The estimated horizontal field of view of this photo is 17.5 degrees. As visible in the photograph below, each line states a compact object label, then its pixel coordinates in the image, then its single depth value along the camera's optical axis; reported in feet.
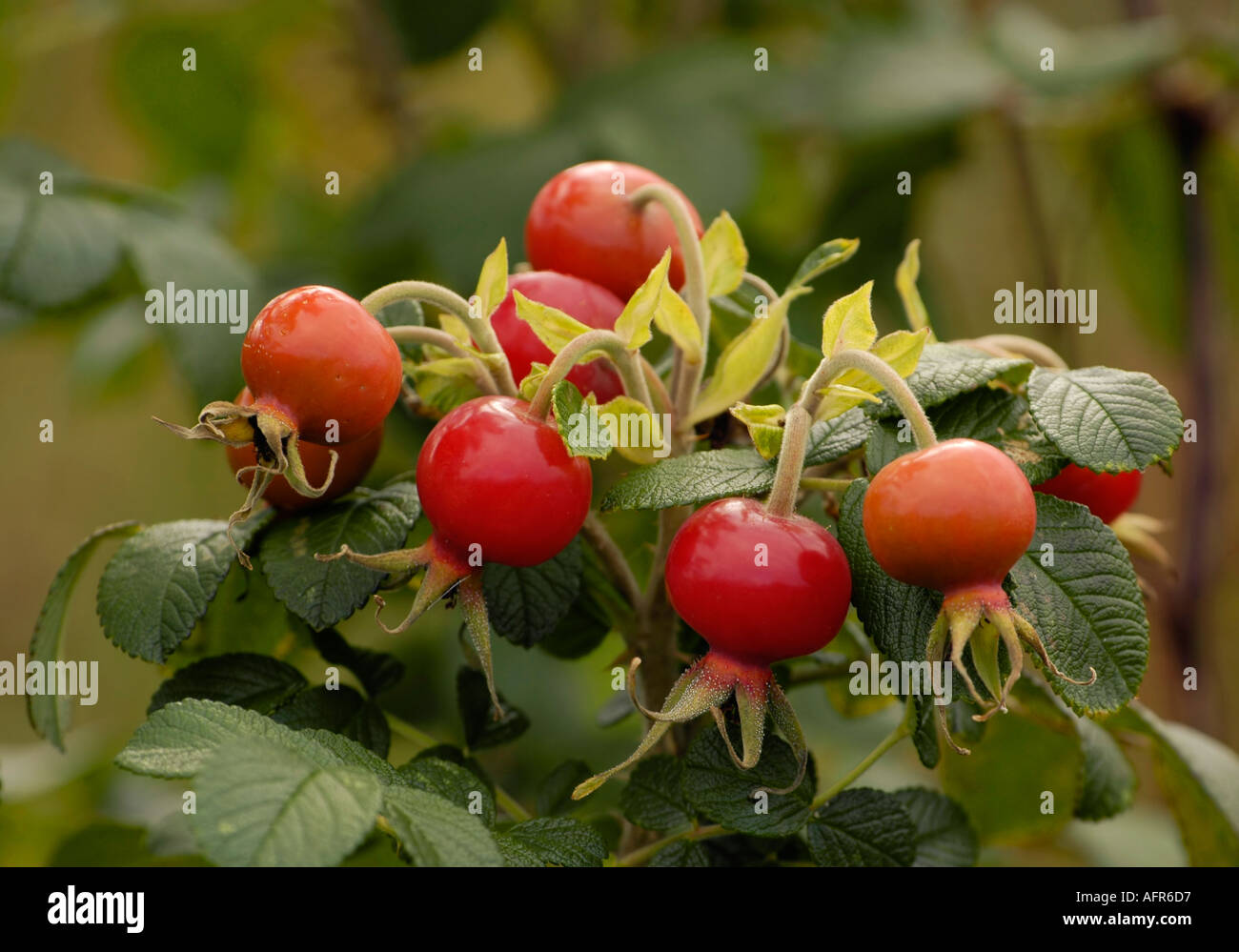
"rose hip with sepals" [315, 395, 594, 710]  1.64
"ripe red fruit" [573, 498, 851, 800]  1.63
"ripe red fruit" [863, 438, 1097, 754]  1.60
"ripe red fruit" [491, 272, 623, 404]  1.73
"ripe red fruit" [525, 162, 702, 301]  1.78
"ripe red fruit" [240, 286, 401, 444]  1.63
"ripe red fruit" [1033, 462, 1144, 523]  1.73
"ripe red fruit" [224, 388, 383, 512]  1.72
